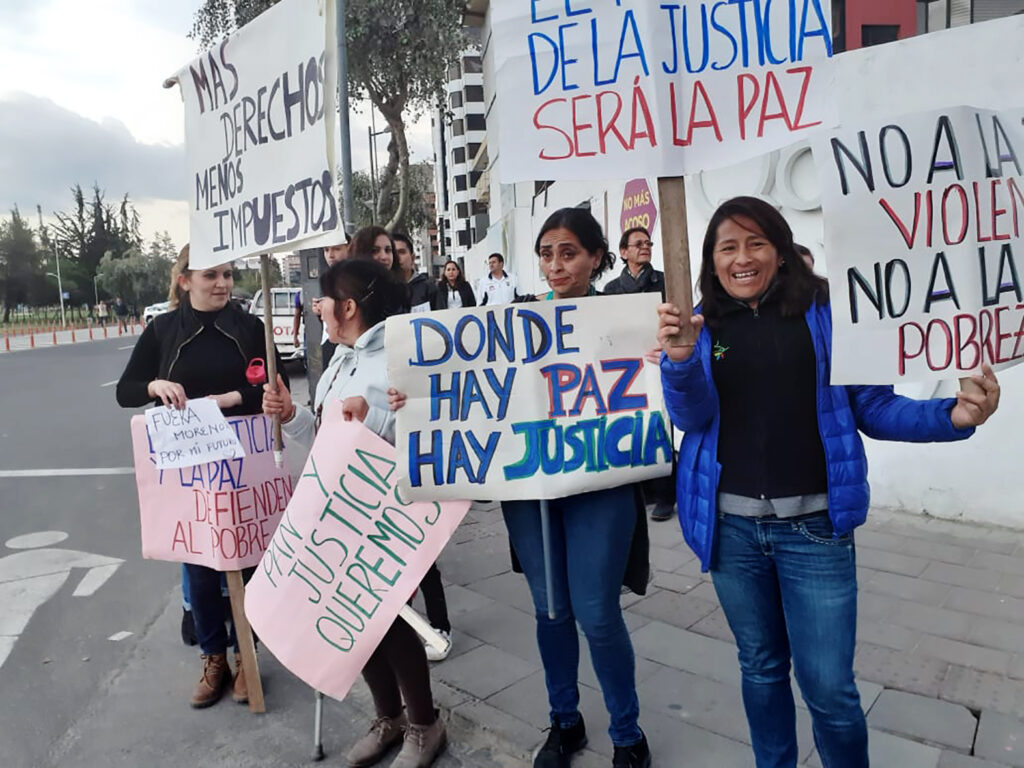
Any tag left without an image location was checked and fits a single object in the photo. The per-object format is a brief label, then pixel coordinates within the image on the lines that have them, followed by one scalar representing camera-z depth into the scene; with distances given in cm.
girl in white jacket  275
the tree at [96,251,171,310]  6938
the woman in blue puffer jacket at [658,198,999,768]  208
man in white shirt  1008
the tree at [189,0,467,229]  1341
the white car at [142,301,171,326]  3562
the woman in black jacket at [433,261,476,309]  908
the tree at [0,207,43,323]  6400
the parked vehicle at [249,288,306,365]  1608
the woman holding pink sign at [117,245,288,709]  340
